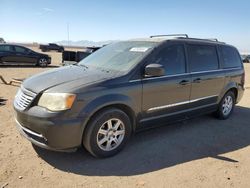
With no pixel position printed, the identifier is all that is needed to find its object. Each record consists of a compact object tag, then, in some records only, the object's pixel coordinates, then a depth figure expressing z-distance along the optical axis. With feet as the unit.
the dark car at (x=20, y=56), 40.48
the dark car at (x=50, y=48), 118.81
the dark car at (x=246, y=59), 109.19
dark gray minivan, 8.62
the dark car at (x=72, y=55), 30.65
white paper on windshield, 11.08
